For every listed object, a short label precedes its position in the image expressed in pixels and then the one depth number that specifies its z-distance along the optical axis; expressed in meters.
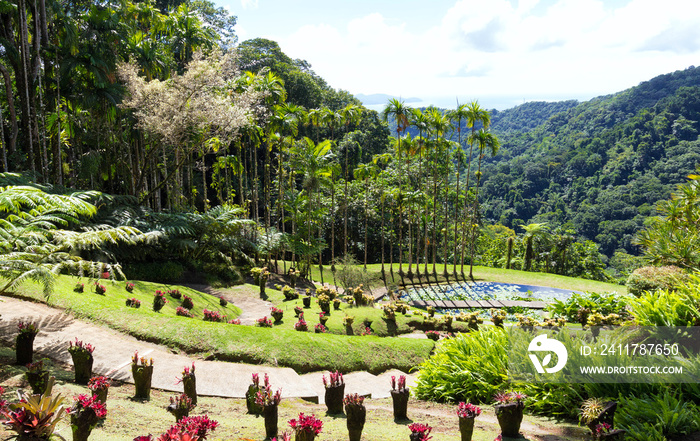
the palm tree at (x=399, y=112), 24.50
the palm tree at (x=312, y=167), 21.36
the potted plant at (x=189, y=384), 4.96
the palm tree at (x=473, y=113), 25.64
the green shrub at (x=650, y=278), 10.73
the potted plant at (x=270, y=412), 4.22
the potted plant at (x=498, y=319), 12.46
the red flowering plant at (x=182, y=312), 9.80
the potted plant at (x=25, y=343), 5.30
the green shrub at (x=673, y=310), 5.82
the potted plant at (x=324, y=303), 12.46
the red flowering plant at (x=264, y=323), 10.01
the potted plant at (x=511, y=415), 4.52
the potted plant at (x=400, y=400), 5.07
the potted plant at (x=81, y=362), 5.11
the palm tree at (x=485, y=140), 26.50
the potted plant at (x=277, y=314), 10.88
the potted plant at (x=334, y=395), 5.21
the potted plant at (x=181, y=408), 4.20
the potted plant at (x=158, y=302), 9.79
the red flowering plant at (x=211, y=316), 9.77
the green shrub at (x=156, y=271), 13.73
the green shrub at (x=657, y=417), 4.37
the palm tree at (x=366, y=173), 28.05
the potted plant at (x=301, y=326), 10.29
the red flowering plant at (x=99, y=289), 9.31
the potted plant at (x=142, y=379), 4.98
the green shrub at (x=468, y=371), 6.08
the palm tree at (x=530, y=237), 32.81
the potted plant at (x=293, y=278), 16.78
